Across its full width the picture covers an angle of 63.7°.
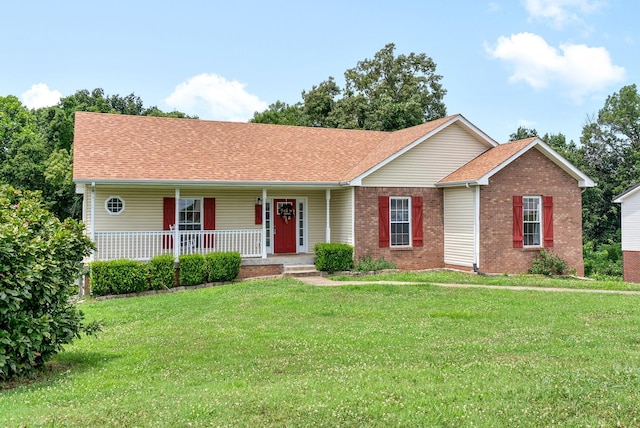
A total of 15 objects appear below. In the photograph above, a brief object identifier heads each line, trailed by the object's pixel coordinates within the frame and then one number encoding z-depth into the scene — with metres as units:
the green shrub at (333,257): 16.48
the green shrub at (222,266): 15.34
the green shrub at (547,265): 17.53
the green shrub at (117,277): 13.87
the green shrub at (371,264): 16.81
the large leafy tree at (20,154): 28.05
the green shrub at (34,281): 6.15
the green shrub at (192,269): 15.04
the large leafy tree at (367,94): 34.62
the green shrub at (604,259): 31.17
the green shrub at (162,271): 14.59
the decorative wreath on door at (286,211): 18.36
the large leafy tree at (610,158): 38.12
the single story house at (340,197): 16.33
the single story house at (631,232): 26.36
